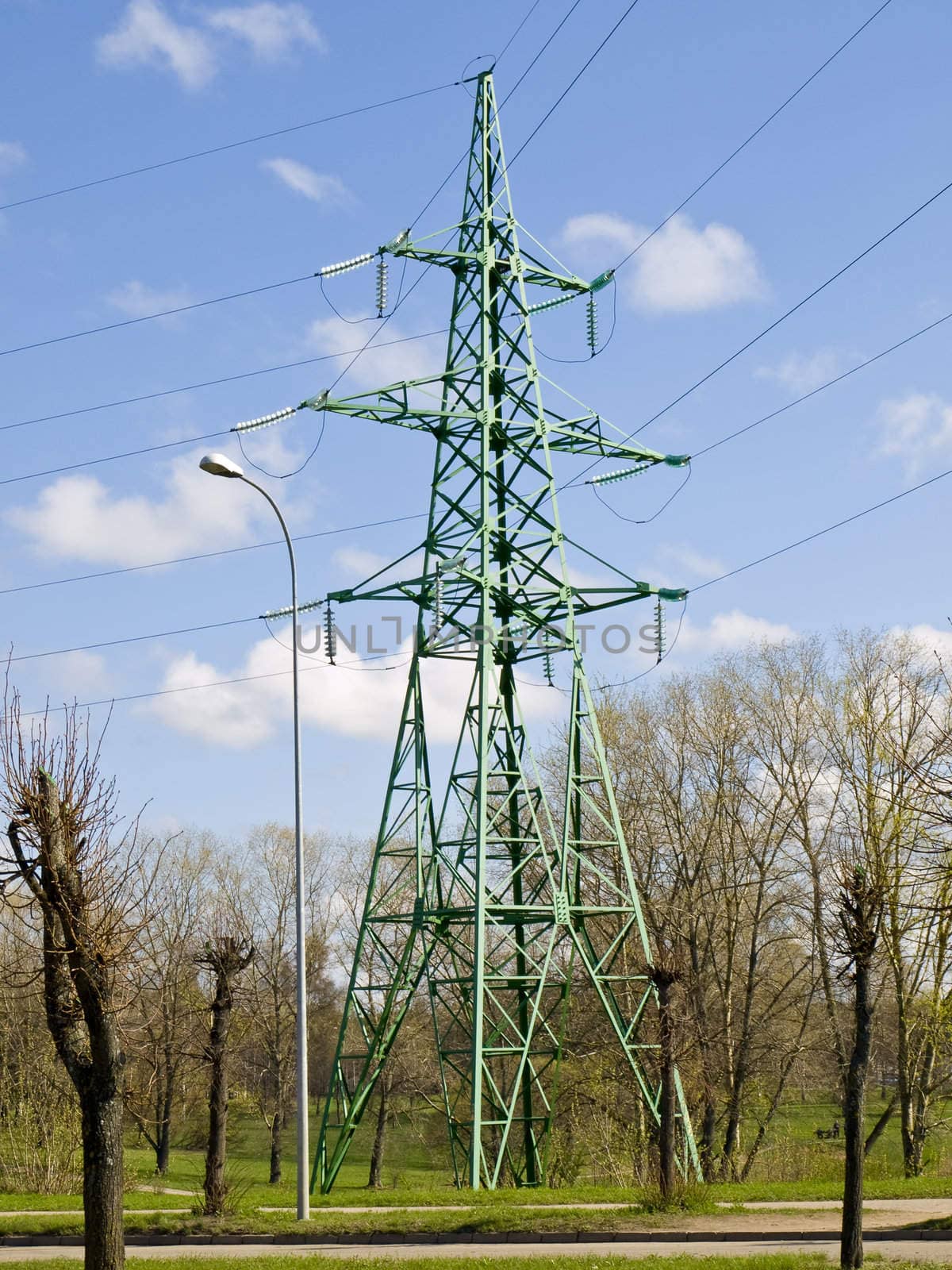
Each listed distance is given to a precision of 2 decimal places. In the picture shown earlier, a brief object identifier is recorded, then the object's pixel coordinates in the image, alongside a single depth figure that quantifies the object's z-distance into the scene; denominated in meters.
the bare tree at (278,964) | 49.78
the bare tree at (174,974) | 43.31
